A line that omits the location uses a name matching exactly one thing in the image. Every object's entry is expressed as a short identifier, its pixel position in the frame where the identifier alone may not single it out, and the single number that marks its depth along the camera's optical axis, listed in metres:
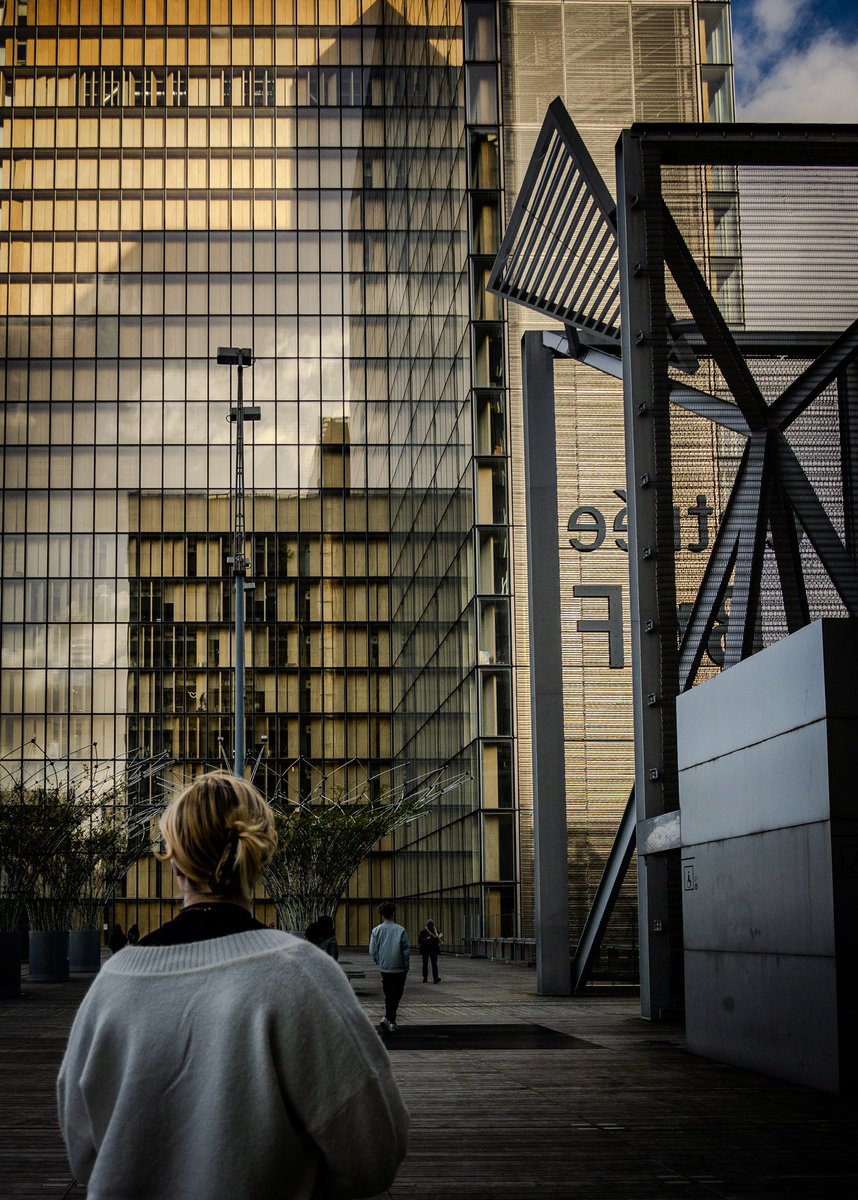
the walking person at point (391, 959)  17.86
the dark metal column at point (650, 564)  18.06
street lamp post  34.40
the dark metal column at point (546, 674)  23.66
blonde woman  2.60
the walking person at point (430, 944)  29.45
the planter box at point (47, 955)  32.12
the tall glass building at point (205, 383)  67.75
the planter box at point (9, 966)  26.14
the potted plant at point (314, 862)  29.52
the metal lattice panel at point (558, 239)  20.30
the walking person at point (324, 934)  19.92
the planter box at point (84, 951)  36.16
